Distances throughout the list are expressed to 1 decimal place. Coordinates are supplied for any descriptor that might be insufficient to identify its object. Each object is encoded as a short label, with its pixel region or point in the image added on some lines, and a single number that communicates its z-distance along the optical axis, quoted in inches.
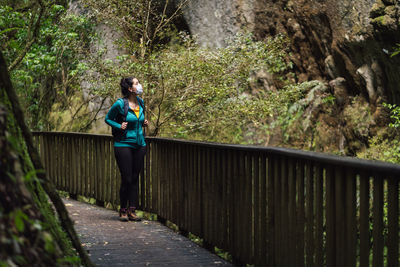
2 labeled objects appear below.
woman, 352.2
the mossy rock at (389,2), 570.9
